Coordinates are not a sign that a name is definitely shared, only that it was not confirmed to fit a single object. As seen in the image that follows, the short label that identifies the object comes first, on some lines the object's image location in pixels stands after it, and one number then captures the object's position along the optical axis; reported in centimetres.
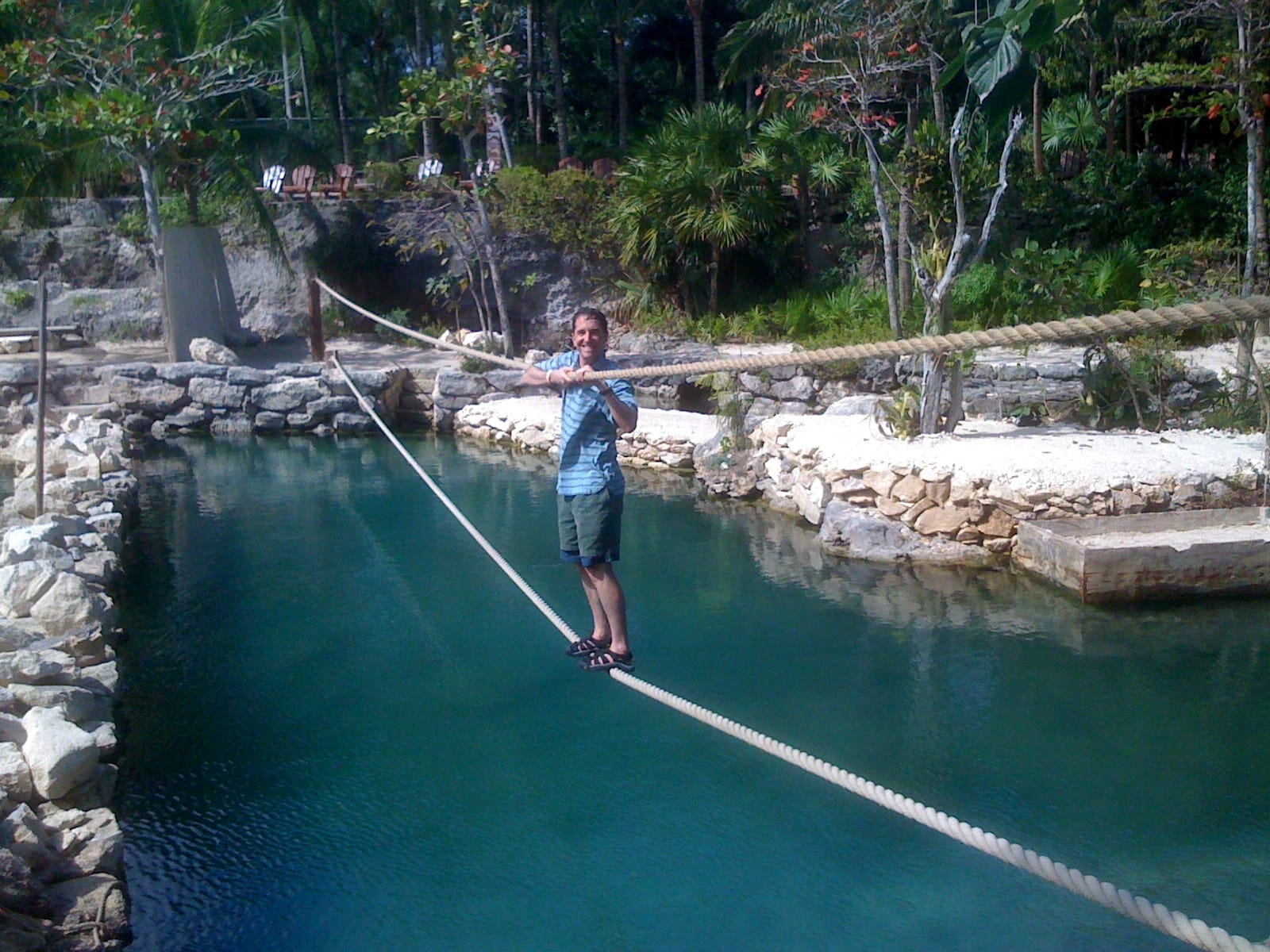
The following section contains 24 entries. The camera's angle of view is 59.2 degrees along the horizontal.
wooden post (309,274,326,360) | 1097
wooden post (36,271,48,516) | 573
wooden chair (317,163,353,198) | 1541
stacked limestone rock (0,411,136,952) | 297
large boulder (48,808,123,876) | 315
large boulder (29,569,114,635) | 452
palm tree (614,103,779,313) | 1265
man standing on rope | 379
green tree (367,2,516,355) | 1134
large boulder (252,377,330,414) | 1157
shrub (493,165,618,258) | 1419
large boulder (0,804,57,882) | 301
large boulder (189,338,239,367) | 1214
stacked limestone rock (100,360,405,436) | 1153
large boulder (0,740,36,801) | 332
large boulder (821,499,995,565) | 652
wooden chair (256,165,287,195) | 1662
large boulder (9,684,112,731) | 369
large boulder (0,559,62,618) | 452
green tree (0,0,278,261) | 1119
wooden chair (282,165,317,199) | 1542
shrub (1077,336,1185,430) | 810
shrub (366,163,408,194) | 1598
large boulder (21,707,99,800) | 337
